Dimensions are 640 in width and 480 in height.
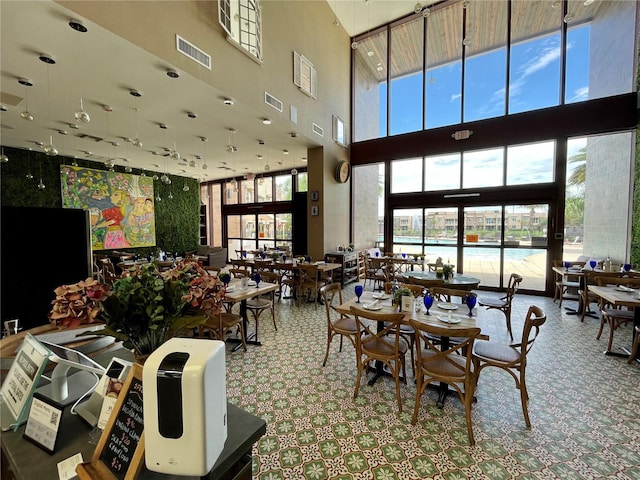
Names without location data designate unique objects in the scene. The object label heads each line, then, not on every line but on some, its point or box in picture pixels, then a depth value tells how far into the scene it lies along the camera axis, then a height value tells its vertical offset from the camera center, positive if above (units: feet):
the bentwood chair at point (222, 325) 10.47 -3.89
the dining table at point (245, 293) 11.09 -2.84
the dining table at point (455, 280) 13.58 -2.82
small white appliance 2.42 -1.67
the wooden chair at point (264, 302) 13.10 -3.79
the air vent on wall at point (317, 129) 21.06 +7.77
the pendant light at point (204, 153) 21.38 +6.94
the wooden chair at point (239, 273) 14.01 -2.46
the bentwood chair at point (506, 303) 13.02 -3.89
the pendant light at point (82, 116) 10.60 +4.38
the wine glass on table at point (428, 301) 8.79 -2.43
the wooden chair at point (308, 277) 17.40 -3.35
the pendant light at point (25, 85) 11.63 +6.60
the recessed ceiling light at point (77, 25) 8.94 +6.82
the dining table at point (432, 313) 8.09 -2.88
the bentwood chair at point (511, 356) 7.21 -3.71
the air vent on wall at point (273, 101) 16.40 +7.87
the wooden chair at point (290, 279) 18.40 -3.63
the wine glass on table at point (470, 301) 8.74 -2.44
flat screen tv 6.33 -0.72
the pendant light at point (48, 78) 10.57 +6.69
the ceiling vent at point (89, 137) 19.57 +6.73
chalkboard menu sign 2.56 -2.15
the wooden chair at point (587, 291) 13.88 -3.70
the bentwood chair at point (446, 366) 6.77 -3.84
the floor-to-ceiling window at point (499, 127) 18.42 +7.54
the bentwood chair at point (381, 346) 7.79 -3.80
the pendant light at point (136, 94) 13.60 +6.83
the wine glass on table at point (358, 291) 10.08 -2.40
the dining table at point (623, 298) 9.98 -2.80
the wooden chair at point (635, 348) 10.27 -4.70
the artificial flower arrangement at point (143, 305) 3.36 -1.01
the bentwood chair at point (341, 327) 9.61 -3.71
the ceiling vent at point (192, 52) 11.67 +7.90
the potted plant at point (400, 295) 9.40 -2.40
